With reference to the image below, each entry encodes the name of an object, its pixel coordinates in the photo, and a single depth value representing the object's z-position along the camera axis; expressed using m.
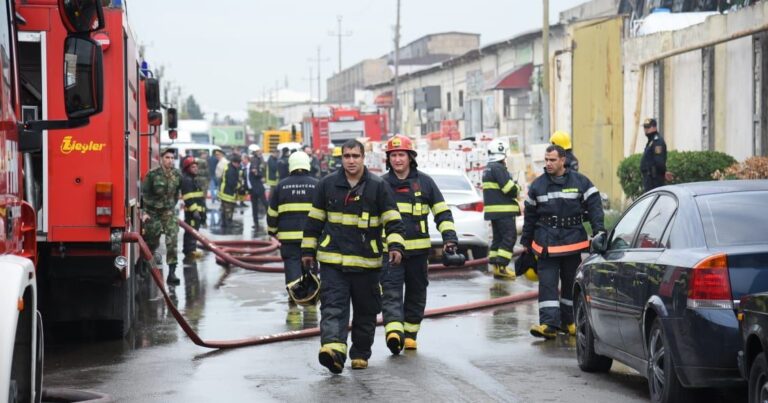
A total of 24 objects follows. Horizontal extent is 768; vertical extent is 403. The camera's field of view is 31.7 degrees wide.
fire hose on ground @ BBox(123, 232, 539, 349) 11.02
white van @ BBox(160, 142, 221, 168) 51.53
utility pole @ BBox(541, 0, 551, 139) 35.56
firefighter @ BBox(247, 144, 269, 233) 31.38
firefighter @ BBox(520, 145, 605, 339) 11.58
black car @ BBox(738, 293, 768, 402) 6.41
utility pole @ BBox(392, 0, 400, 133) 64.06
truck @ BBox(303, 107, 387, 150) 56.59
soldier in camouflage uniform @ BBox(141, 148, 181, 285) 16.31
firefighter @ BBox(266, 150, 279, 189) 31.38
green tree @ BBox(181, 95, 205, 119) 175.50
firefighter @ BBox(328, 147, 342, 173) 33.95
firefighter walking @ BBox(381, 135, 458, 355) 11.13
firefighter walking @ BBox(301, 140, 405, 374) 9.98
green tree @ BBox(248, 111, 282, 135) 169.01
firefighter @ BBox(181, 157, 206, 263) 19.72
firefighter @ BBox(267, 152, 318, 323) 14.41
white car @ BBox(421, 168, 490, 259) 19.42
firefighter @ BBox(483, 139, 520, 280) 17.50
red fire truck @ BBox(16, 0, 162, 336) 10.09
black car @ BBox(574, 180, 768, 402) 7.16
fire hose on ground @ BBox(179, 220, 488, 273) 18.38
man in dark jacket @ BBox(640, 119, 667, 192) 20.28
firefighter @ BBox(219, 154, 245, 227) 28.25
